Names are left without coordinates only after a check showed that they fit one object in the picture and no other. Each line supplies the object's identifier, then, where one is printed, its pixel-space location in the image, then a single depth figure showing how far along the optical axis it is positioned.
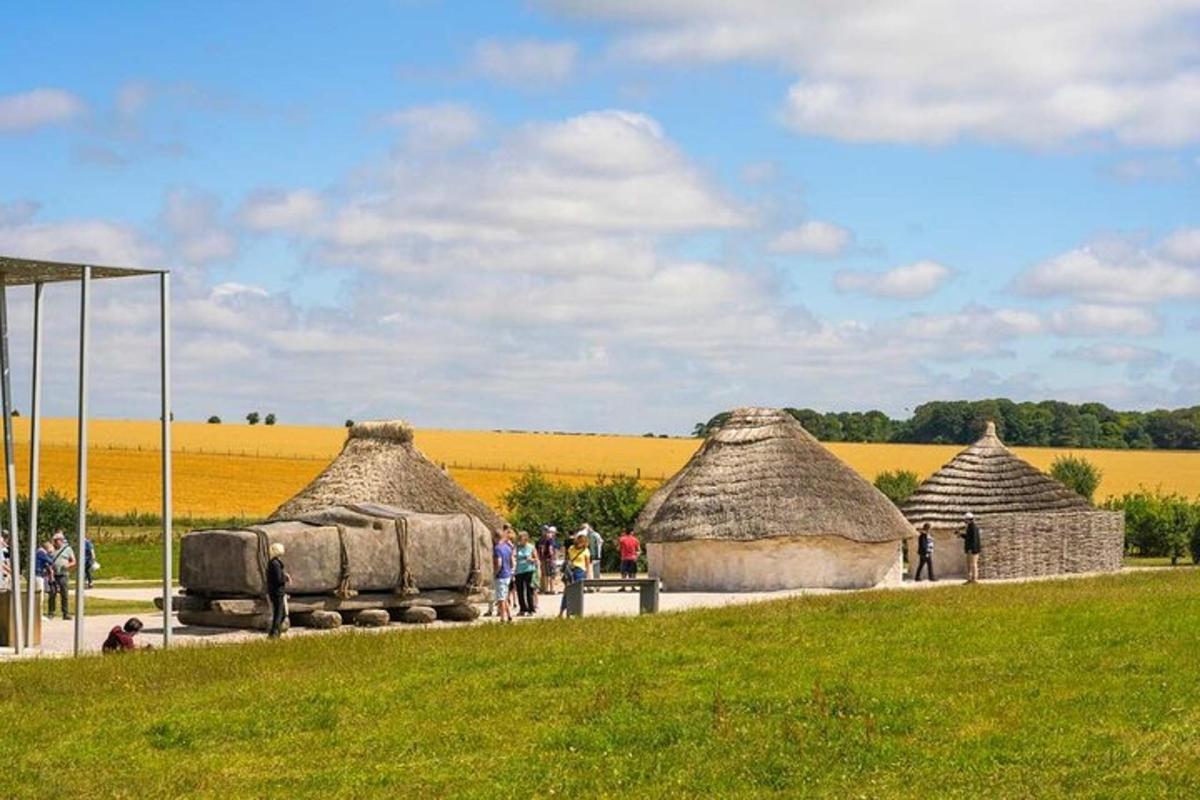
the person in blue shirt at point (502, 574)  30.61
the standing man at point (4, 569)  30.05
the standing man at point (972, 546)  41.72
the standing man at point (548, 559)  43.00
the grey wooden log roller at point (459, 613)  32.97
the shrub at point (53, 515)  51.06
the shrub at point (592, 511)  54.95
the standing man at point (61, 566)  34.53
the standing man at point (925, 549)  44.03
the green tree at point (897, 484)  64.38
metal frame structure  24.23
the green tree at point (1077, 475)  73.81
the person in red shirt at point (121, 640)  23.70
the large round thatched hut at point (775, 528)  41.81
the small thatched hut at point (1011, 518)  46.69
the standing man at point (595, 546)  44.47
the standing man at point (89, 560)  38.61
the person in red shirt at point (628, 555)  40.44
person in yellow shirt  32.31
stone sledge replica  30.41
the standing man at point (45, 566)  34.69
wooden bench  30.42
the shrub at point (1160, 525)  59.94
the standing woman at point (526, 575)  32.44
